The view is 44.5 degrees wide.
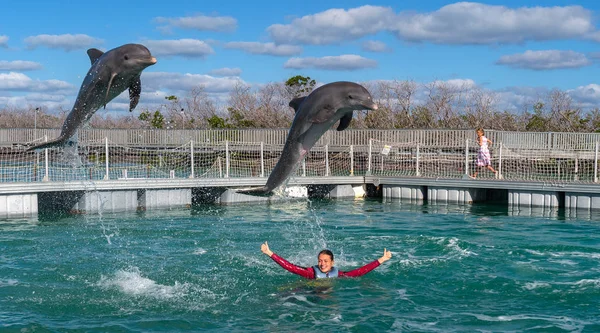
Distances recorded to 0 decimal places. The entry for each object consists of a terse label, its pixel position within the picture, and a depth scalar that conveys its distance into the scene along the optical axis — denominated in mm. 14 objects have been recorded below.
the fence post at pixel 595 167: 20891
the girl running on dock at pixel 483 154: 21844
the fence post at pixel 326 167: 24908
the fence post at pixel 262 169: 24008
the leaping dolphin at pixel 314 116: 8516
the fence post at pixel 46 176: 19938
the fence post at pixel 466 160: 23531
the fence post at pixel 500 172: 23136
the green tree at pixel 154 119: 57844
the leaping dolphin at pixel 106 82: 7434
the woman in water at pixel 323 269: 10852
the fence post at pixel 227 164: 22875
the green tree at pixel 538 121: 44812
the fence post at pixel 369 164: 25888
